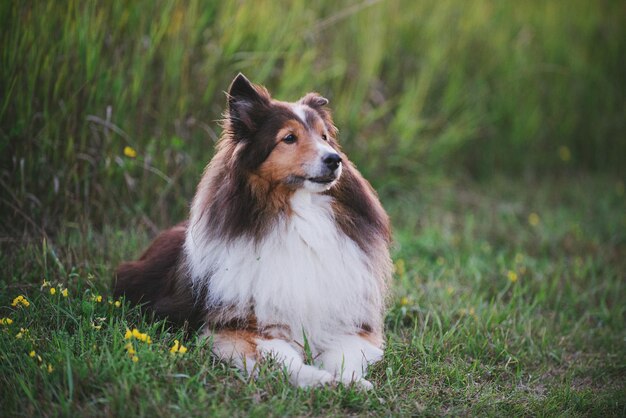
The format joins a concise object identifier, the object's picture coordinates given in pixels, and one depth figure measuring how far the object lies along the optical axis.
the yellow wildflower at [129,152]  4.71
